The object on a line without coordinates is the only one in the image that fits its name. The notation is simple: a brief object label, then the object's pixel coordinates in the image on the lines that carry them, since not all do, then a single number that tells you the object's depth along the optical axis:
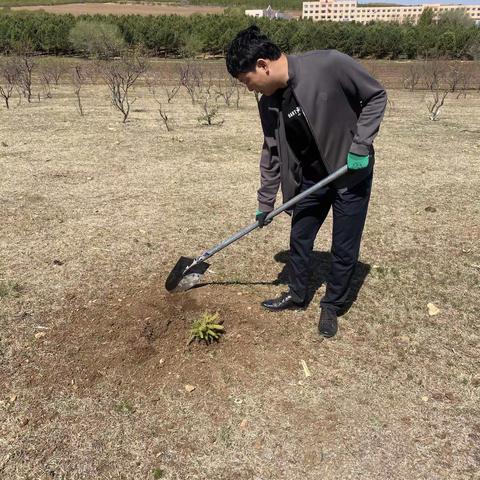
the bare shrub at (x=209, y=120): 10.41
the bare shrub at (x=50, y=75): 17.32
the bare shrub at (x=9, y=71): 15.81
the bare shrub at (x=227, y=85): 14.56
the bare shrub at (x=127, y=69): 11.31
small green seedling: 2.90
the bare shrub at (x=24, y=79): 14.40
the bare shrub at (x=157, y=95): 9.99
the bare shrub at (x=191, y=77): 15.49
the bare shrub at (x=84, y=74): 19.13
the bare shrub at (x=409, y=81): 21.55
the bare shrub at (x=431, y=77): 20.91
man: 2.39
